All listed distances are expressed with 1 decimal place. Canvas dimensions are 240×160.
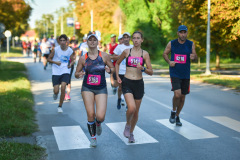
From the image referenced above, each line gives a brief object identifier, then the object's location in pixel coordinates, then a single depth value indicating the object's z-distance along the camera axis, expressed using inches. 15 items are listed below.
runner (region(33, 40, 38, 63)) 1255.3
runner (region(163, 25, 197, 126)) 291.7
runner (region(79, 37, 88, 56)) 511.8
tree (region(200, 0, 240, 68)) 738.8
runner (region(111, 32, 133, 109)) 365.1
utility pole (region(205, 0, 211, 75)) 816.5
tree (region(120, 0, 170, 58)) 1572.3
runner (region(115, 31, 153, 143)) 245.0
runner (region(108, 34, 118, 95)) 416.2
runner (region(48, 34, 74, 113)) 372.8
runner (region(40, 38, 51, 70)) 912.3
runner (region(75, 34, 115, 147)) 238.1
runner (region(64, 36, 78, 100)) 447.1
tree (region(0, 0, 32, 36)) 957.2
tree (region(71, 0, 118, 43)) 2111.2
